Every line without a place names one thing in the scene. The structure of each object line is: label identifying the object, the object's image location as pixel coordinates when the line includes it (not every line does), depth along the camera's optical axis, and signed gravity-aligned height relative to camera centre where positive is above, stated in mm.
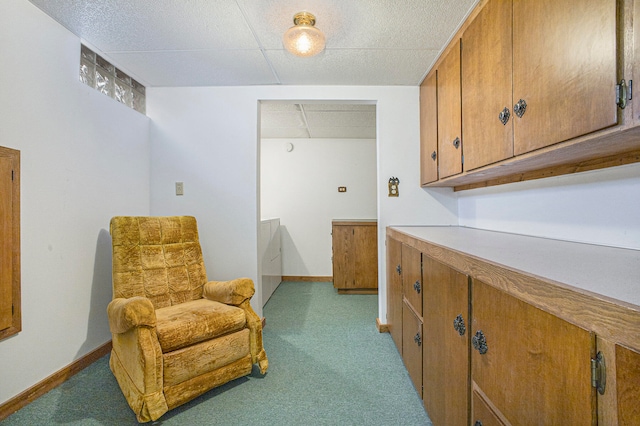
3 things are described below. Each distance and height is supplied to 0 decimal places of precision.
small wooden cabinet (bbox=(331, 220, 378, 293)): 3453 -625
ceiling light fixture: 1576 +1029
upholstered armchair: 1382 -628
